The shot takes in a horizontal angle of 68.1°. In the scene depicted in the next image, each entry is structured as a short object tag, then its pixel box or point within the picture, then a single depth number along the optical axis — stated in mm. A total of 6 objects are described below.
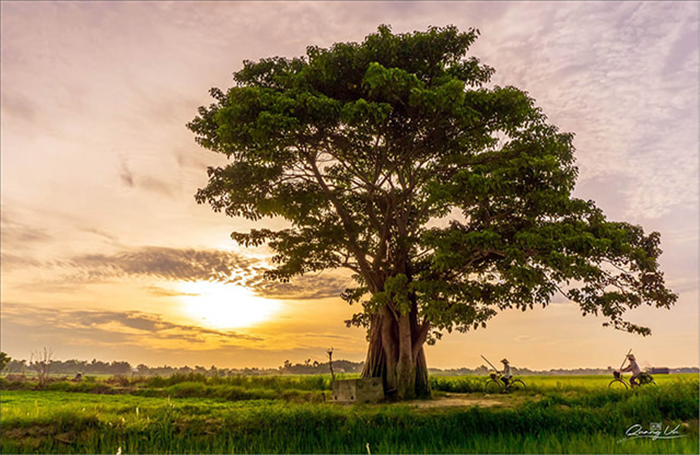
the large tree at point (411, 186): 16547
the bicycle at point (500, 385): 24703
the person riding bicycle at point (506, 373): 24859
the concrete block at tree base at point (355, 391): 19719
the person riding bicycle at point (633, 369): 21200
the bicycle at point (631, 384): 20734
